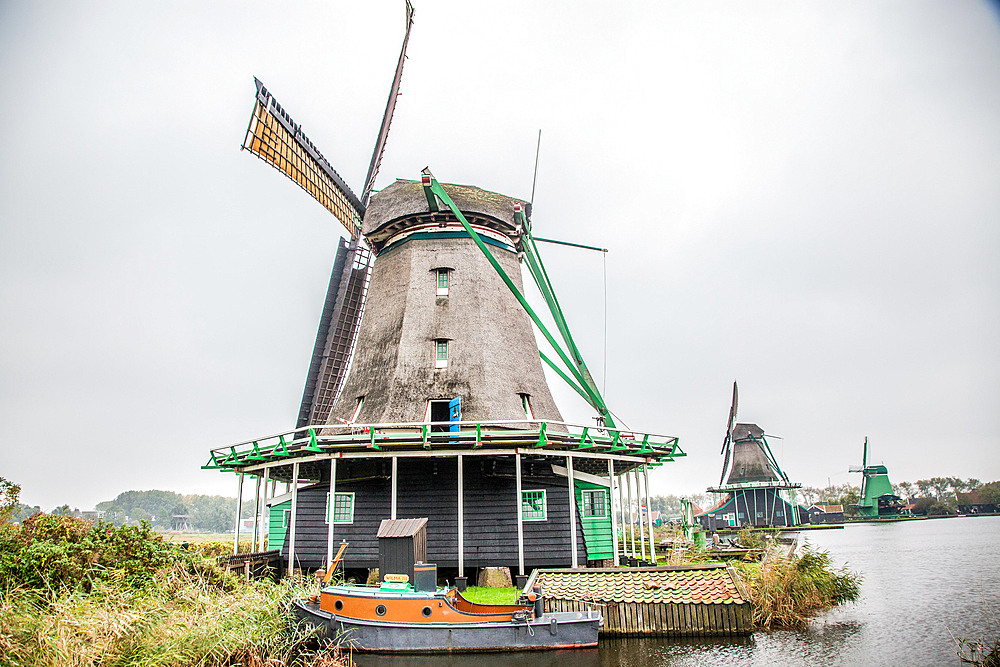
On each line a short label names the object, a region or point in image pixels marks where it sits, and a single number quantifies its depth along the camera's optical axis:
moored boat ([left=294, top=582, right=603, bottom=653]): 10.02
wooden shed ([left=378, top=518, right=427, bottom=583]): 11.60
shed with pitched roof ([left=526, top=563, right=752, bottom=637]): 11.62
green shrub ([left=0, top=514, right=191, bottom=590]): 9.39
